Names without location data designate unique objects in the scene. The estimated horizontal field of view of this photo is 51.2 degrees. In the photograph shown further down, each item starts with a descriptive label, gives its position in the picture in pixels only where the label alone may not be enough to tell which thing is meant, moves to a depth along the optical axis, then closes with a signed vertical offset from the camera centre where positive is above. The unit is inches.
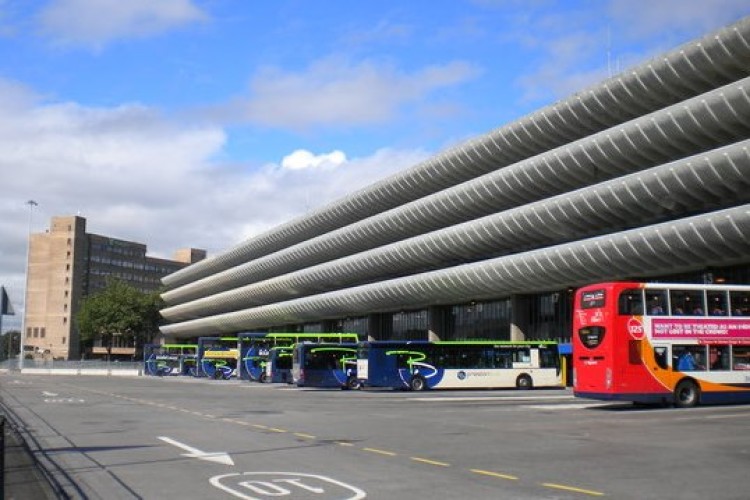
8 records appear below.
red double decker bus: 1031.0 +8.6
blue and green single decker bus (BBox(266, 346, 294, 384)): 2315.5 -51.0
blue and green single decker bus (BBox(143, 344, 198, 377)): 3346.5 -67.0
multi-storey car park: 1818.4 +389.7
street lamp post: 3732.0 -56.3
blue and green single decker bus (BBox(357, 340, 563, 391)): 1870.1 -42.0
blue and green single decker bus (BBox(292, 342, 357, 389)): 2025.1 -51.7
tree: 5187.0 +205.6
